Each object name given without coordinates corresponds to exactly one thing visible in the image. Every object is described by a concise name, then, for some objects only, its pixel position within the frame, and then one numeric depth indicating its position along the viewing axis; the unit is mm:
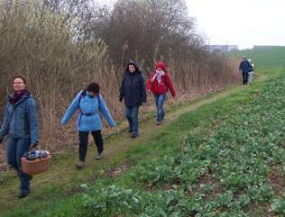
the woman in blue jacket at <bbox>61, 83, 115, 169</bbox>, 9684
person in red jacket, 13719
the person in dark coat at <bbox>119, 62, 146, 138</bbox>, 12148
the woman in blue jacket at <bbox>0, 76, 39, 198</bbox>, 7852
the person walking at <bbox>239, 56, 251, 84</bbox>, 29044
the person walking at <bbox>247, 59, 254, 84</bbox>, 29189
